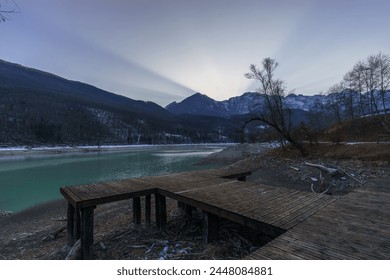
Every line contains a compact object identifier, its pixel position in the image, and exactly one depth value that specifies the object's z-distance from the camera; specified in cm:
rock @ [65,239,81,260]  608
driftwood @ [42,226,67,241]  853
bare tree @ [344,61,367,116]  3790
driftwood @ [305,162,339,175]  1358
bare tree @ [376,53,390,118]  3450
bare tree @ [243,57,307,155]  2569
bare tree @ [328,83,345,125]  4326
